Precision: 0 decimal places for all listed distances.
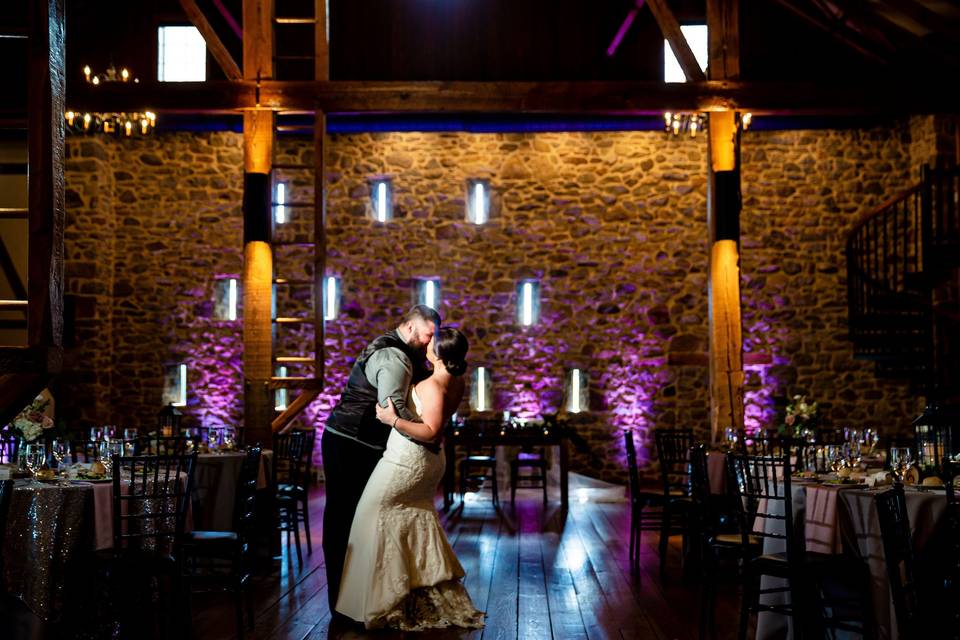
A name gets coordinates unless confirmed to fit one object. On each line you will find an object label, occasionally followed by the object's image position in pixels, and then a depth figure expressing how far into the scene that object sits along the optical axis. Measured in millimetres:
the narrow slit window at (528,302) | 13250
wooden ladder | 13180
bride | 5020
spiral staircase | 9703
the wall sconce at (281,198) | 13359
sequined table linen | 4410
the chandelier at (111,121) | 10586
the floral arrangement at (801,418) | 10219
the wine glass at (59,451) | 5352
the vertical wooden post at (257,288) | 8984
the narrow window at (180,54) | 13352
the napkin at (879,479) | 4824
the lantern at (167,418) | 7988
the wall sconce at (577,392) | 13109
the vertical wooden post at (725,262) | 9398
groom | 5297
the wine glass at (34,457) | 5203
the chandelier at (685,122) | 11203
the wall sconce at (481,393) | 13144
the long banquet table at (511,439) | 10570
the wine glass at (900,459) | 4758
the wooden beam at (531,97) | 9391
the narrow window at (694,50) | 13258
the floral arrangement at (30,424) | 6453
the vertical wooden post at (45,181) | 4301
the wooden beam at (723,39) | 9477
